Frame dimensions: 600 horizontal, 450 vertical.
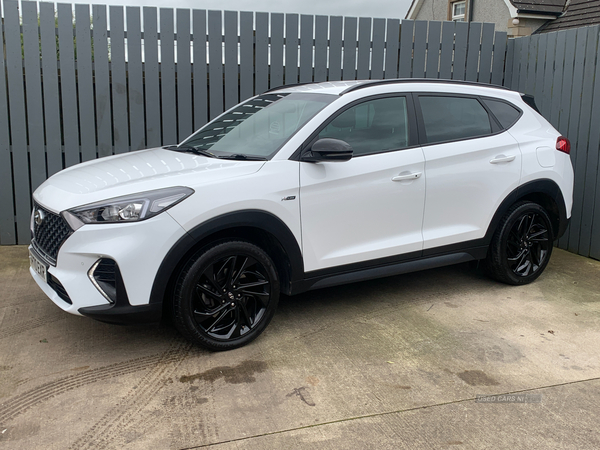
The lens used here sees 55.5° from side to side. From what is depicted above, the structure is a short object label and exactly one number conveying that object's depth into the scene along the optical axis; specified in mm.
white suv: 3486
